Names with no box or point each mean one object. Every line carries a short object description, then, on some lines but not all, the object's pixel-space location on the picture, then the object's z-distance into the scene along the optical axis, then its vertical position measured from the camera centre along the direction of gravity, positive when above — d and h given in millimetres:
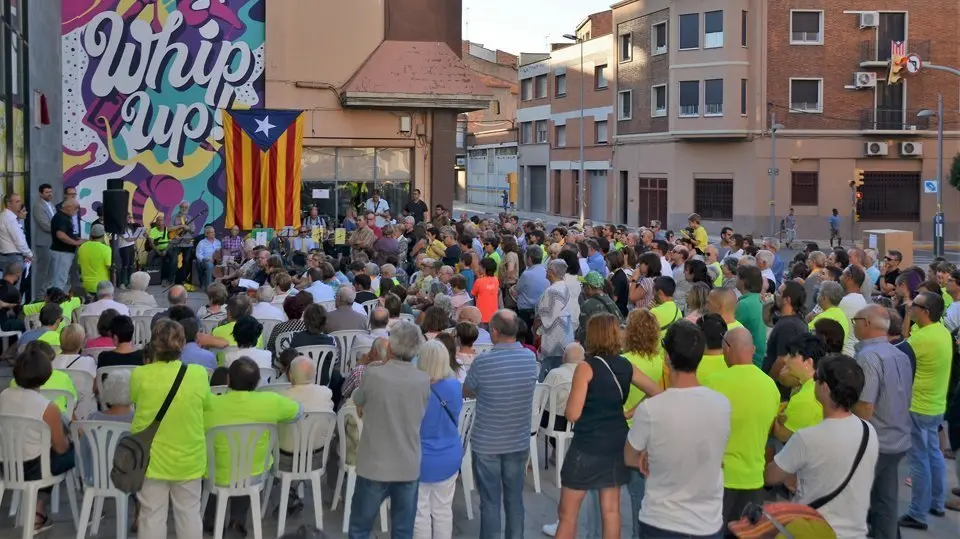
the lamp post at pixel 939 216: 31606 -404
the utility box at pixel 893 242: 18828 -707
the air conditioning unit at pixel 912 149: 42438 +2100
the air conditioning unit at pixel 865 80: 42562 +4830
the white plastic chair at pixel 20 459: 6715 -1626
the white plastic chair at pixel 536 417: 8289 -1672
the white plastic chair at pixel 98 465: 6715 -1685
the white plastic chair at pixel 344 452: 7355 -1753
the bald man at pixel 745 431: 5785 -1231
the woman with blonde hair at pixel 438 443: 6199 -1413
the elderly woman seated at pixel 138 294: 11367 -1005
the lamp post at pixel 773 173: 42319 +1140
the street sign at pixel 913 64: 25897 +3380
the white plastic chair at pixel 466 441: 7781 -1762
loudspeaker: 15508 -142
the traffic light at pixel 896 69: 24672 +3077
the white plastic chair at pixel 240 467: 6719 -1686
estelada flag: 21516 +697
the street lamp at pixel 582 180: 50212 +1084
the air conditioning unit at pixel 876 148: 42531 +2138
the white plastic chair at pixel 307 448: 7195 -1668
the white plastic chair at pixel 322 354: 8828 -1267
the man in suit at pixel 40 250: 16684 -815
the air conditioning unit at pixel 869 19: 42531 +7235
